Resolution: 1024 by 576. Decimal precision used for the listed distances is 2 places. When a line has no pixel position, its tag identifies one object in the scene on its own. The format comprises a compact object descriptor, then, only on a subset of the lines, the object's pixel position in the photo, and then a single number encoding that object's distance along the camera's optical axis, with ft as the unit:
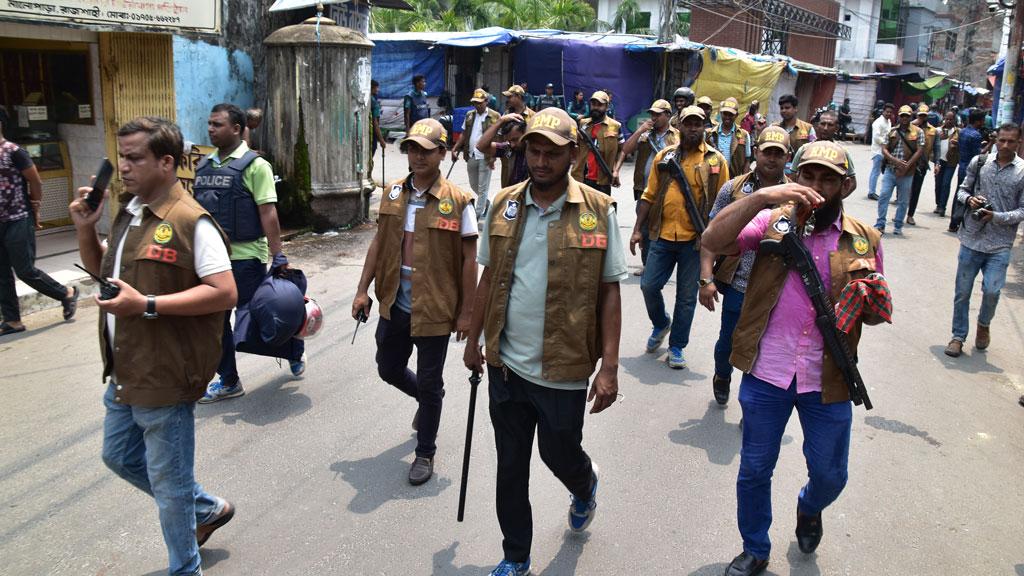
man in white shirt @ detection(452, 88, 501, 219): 36.50
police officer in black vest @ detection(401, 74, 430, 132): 62.75
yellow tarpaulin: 71.67
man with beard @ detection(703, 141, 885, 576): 10.53
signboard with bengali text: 23.22
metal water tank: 32.40
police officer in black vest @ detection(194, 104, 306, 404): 16.61
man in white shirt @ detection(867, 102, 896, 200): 49.06
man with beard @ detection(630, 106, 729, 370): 19.85
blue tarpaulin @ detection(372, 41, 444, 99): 78.64
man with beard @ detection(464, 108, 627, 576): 10.30
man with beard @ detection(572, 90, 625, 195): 29.25
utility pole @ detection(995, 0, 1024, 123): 40.63
